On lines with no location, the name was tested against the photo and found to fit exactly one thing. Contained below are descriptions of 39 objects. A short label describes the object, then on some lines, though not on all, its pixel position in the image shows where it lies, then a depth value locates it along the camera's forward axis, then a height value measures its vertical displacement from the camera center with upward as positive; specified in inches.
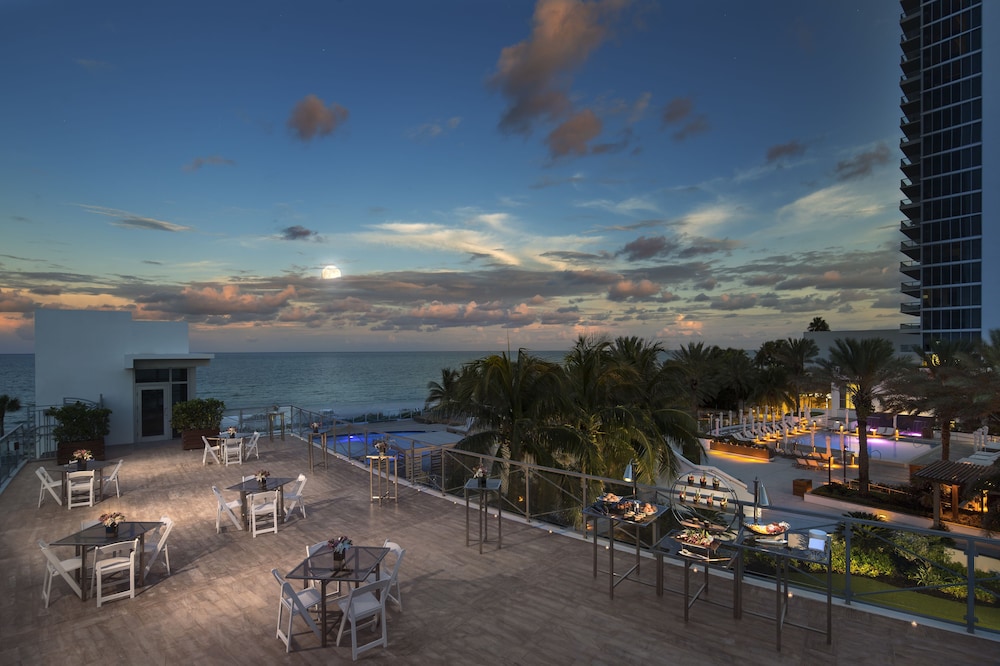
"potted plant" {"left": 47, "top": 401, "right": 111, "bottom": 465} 536.1 -106.0
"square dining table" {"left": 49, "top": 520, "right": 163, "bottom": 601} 232.4 -100.5
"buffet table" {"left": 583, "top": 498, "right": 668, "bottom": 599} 225.6 -86.2
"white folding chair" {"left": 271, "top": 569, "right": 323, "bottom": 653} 190.4 -107.9
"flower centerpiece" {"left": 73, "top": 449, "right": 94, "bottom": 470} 401.3 -101.4
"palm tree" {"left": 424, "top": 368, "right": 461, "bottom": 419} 495.5 -72.7
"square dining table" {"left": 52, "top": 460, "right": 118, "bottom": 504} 390.9 -110.8
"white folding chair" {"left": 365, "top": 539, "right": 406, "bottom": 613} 209.8 -107.5
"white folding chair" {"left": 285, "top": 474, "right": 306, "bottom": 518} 356.9 -121.4
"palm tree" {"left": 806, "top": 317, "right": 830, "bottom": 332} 3147.1 +52.2
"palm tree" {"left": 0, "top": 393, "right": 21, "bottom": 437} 852.8 -131.5
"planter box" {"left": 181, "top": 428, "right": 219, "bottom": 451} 610.2 -131.0
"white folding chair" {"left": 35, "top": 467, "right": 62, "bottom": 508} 391.2 -119.2
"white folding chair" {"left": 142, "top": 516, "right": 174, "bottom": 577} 255.6 -114.1
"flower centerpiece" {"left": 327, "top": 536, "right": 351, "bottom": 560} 200.5 -87.2
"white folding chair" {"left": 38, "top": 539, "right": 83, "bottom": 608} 226.7 -110.1
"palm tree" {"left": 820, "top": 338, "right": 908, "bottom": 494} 850.8 -58.4
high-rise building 1927.9 +686.0
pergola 614.0 -182.5
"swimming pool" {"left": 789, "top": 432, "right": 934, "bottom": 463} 1078.4 -264.1
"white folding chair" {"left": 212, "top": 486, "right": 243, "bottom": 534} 324.2 -117.0
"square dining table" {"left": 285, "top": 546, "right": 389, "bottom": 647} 193.0 -96.7
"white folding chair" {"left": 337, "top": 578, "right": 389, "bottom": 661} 185.3 -108.2
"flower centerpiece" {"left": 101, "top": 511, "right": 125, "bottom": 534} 242.8 -92.4
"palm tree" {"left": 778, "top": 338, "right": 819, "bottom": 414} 1647.4 -67.9
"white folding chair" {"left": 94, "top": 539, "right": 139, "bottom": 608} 229.6 -111.4
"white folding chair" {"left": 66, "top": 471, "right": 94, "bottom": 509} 388.5 -124.2
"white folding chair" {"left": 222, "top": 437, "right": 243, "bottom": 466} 531.2 -126.8
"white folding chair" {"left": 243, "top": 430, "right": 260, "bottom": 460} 567.5 -132.8
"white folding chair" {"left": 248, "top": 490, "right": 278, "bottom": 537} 321.1 -115.6
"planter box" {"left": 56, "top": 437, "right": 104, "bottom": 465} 533.6 -125.2
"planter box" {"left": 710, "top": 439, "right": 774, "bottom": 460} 1085.8 -264.1
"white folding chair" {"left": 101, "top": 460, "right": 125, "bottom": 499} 416.5 -131.8
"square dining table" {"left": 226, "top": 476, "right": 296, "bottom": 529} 341.4 -106.8
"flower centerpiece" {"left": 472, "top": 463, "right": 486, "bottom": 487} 290.6 -84.4
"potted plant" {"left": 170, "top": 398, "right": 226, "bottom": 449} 611.2 -107.7
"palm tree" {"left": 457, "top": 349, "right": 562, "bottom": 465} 500.4 -72.0
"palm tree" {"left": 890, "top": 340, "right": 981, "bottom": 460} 743.7 -93.8
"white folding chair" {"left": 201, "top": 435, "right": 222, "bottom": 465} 543.5 -136.1
